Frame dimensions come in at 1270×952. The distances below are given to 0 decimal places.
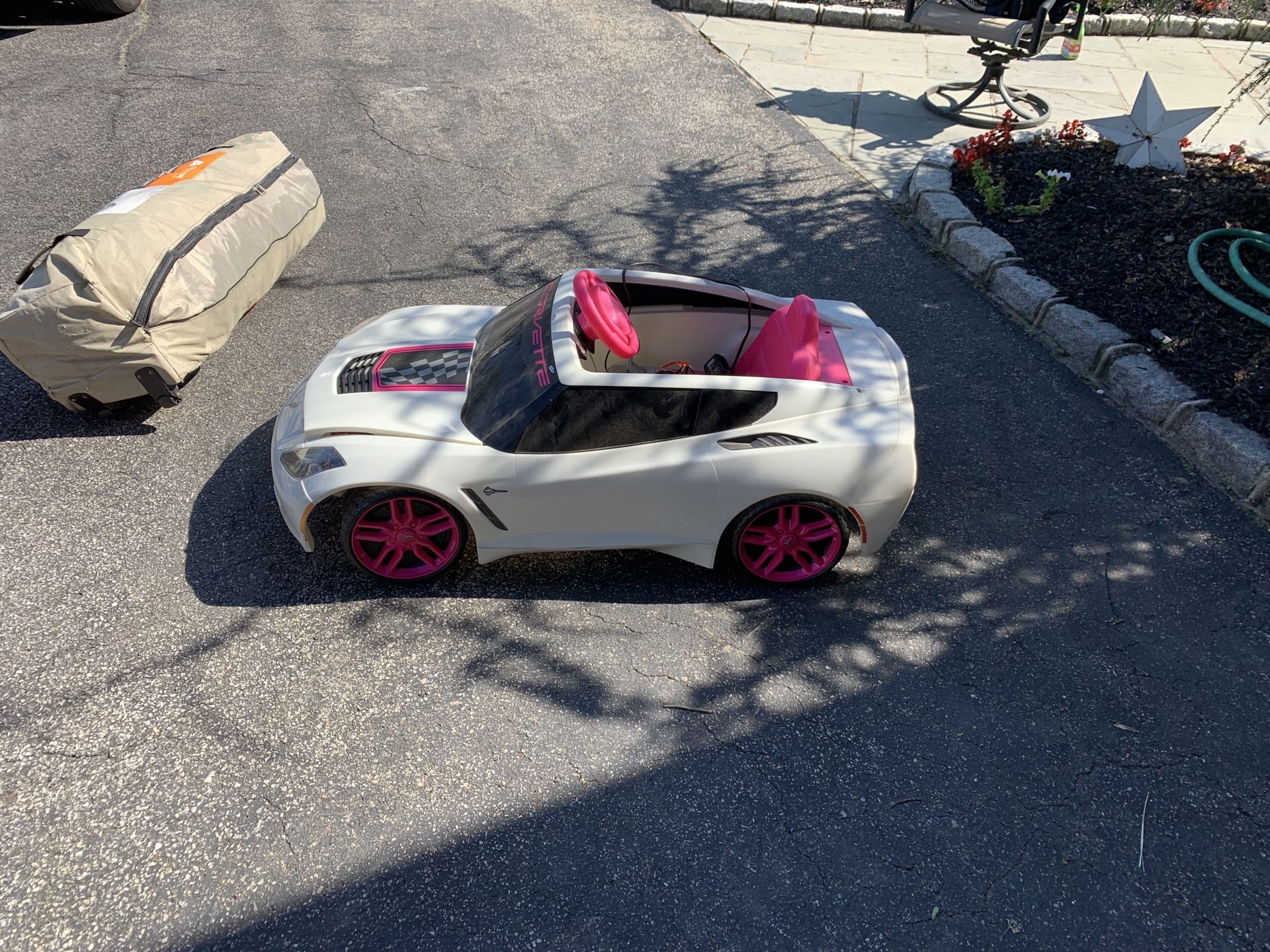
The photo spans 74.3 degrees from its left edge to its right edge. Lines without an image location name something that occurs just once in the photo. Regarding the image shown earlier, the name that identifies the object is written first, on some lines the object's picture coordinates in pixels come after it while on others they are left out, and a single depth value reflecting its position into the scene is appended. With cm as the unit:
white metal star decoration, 630
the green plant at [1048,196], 641
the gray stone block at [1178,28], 1013
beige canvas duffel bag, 449
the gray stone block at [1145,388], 486
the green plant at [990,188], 661
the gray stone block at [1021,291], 571
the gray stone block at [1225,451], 441
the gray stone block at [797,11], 1045
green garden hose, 509
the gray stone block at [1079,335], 528
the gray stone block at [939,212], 657
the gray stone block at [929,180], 697
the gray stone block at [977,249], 613
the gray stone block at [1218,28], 1009
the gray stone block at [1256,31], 1006
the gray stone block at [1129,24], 1018
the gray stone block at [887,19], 1023
